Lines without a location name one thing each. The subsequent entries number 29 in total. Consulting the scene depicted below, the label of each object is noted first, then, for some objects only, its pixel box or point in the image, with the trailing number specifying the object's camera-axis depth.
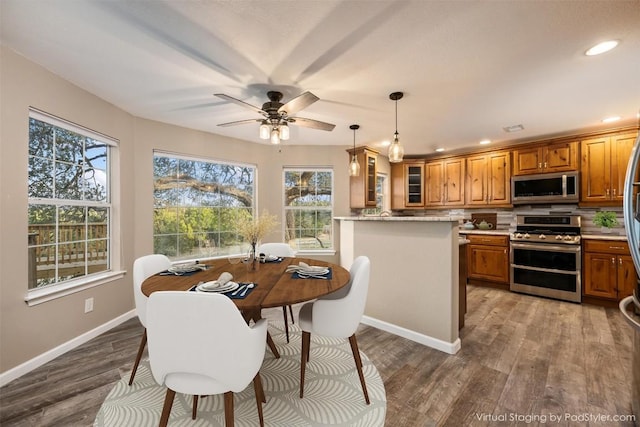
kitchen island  2.37
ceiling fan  2.06
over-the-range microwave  3.73
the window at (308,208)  4.45
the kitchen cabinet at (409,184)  5.22
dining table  1.41
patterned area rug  1.56
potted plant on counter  3.58
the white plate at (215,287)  1.51
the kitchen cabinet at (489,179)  4.30
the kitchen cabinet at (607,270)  3.26
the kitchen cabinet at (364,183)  4.41
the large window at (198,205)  3.47
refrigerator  1.16
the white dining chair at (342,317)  1.70
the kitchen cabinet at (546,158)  3.76
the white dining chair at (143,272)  1.81
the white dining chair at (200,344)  1.13
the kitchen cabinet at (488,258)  4.15
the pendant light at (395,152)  2.37
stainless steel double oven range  3.57
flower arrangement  2.23
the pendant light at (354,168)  3.07
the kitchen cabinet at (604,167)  3.41
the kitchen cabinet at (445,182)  4.79
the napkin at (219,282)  1.54
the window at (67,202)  2.22
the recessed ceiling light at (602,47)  1.77
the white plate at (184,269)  2.01
